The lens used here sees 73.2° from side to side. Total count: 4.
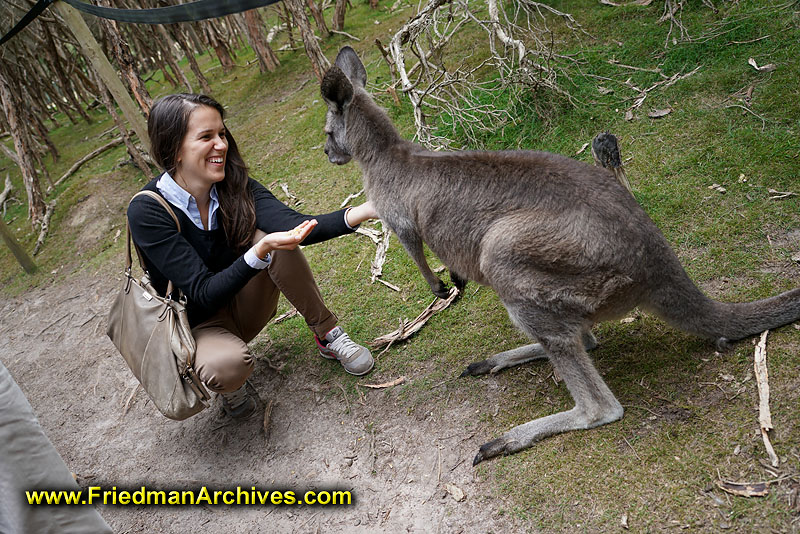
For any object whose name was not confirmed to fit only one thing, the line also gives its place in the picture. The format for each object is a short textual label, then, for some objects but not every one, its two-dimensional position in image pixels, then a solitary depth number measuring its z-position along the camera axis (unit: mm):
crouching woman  2586
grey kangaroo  2055
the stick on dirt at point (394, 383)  2922
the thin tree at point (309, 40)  5020
